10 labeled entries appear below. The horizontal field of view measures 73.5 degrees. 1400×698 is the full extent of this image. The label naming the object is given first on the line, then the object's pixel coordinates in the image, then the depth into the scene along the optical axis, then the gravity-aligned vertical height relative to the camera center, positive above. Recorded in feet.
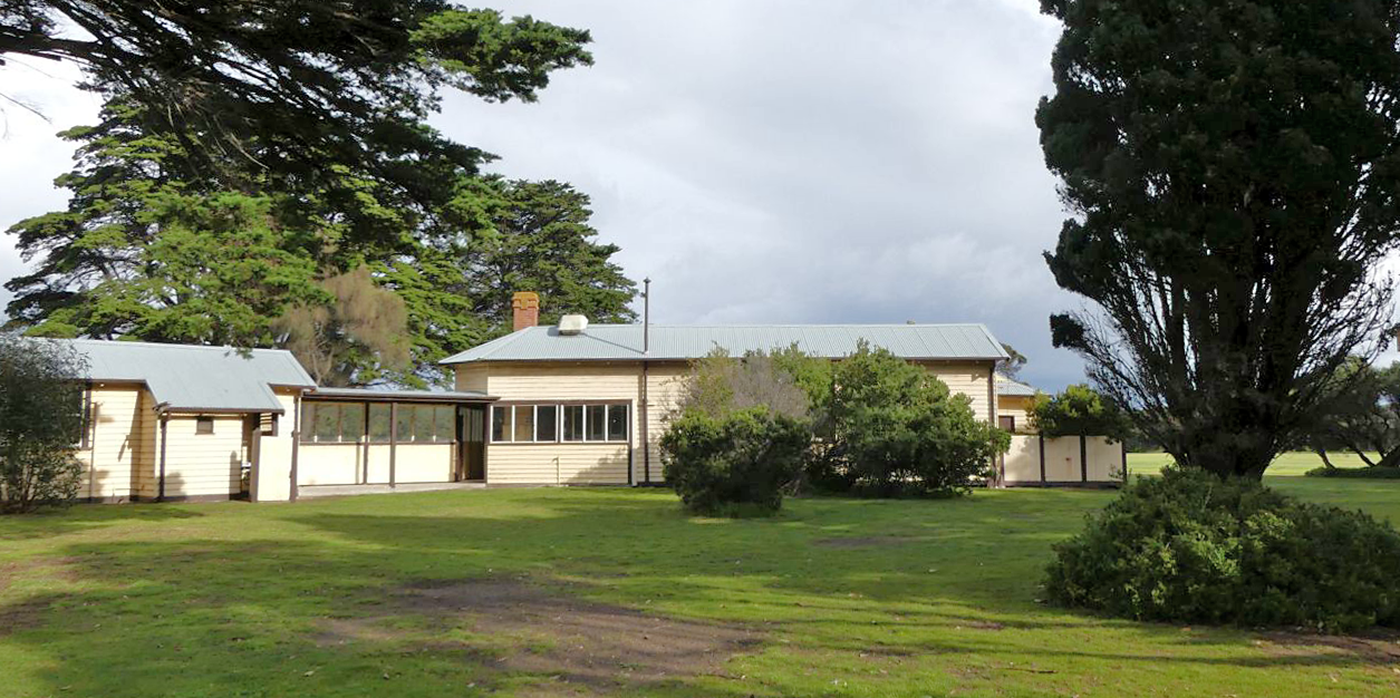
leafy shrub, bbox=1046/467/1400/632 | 23.75 -3.87
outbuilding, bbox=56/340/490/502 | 69.67 -0.93
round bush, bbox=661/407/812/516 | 57.77 -2.75
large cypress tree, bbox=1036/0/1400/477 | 27.40 +6.54
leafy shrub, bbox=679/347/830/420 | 73.56 +2.45
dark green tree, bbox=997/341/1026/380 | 187.23 +10.38
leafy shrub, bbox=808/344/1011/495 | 74.02 -1.62
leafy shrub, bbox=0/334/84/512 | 58.65 -0.80
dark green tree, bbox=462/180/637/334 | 142.10 +23.25
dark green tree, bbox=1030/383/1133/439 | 85.40 +0.06
